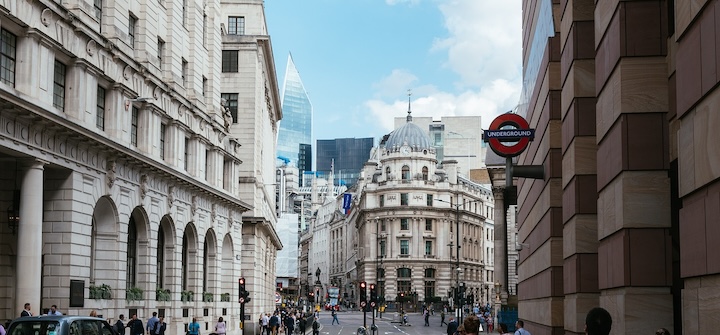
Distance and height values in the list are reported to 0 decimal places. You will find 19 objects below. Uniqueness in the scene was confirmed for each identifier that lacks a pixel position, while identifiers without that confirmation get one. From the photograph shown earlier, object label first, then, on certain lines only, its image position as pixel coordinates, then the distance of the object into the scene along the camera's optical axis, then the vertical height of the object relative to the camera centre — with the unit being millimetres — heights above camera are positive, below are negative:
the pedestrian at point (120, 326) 33312 -1555
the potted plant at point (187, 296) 44812 -736
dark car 18375 -862
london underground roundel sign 21969 +3144
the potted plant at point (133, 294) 37281 -548
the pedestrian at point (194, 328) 36844 -1795
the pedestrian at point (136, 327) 33750 -1607
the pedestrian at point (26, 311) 25744 -826
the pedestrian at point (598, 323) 8297 -348
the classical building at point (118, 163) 28016 +4100
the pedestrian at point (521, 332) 17741 -918
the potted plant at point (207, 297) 49438 -861
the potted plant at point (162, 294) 41219 -608
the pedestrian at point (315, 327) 56750 -2686
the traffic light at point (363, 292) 51628 -644
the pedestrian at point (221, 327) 40112 -1909
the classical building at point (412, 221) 146250 +8727
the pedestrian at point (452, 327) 36972 -1734
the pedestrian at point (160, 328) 36188 -1756
